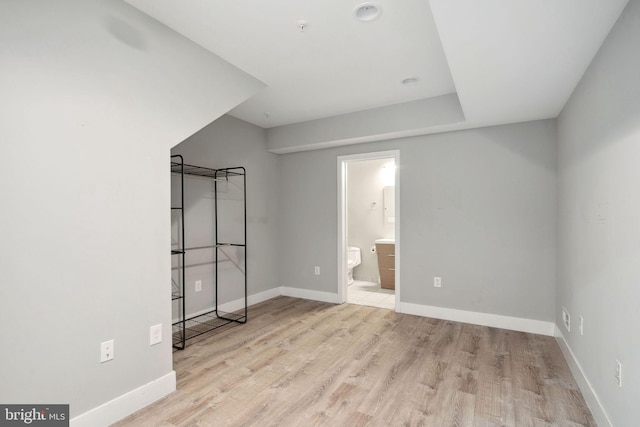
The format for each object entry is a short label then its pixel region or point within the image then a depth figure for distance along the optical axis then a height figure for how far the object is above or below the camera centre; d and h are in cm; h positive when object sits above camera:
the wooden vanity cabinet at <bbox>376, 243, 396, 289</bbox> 524 -80
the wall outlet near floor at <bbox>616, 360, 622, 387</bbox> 159 -78
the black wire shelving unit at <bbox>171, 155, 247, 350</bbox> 322 -51
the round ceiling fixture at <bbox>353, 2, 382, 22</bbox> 194 +124
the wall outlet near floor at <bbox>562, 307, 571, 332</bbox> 261 -87
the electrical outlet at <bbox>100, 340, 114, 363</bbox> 184 -76
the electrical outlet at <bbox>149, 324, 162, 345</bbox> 209 -76
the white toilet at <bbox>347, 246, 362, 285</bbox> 571 -77
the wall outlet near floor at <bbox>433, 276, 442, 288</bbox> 373 -78
